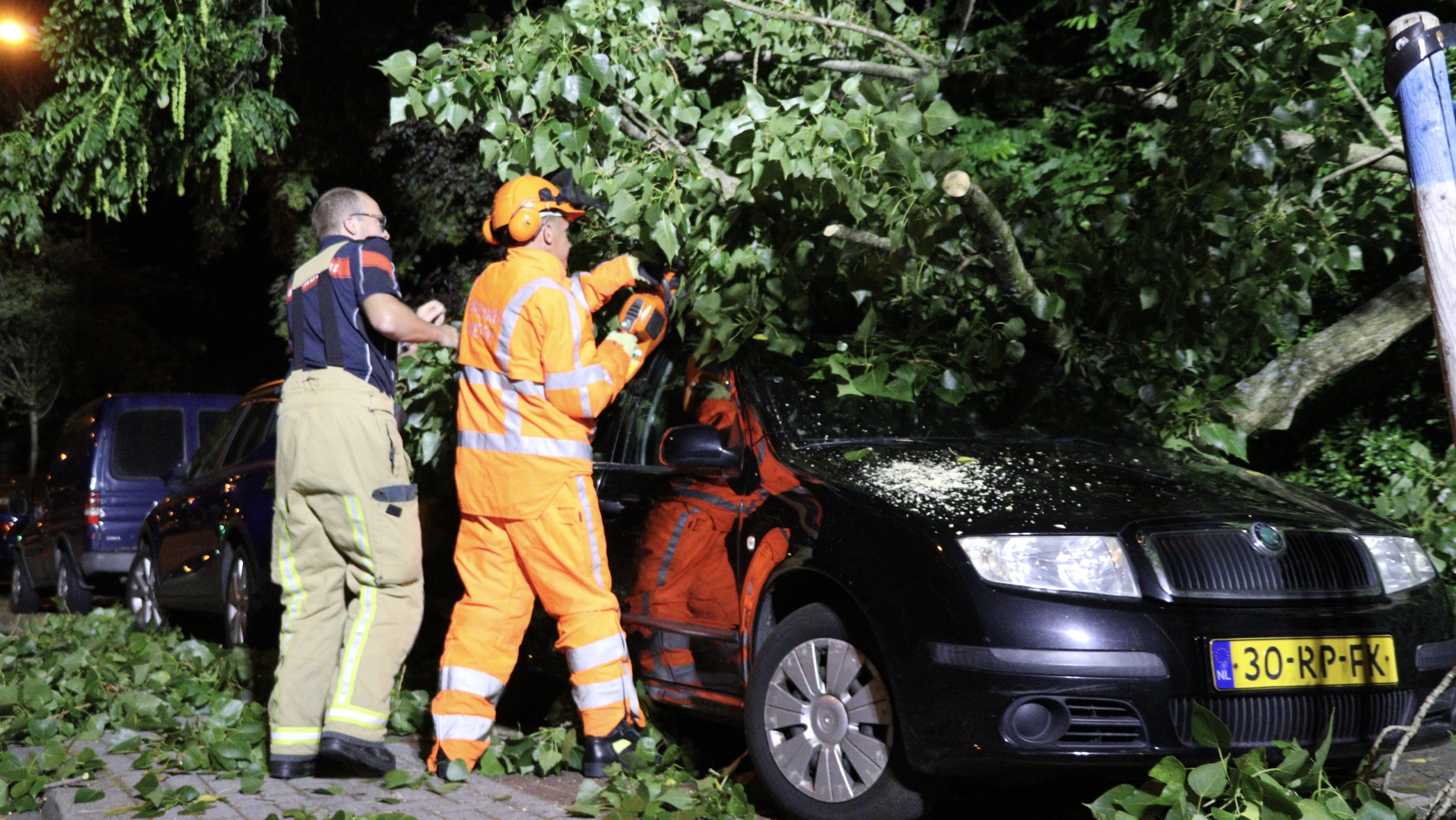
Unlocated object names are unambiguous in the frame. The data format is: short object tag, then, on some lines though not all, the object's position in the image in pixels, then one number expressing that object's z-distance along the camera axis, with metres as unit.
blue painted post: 3.30
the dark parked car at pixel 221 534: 7.63
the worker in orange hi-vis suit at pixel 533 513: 4.77
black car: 3.67
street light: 12.53
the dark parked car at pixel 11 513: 13.54
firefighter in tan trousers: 4.84
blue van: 10.88
